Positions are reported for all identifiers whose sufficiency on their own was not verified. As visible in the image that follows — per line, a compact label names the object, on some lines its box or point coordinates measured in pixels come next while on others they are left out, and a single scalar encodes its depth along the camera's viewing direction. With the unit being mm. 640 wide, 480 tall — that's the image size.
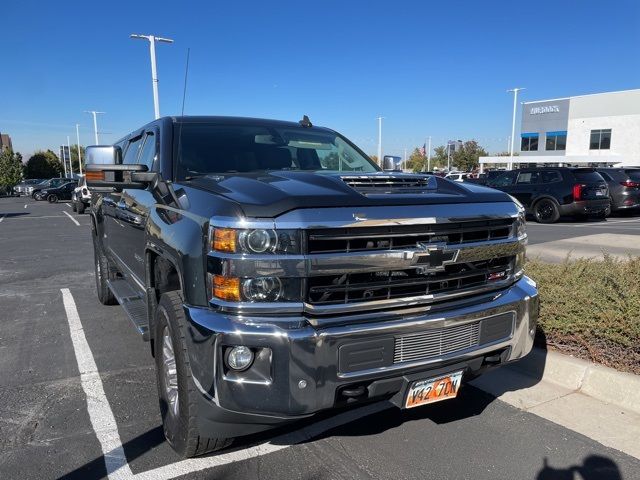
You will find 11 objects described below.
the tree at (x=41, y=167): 79500
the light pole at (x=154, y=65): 17375
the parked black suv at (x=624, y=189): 17031
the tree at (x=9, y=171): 53625
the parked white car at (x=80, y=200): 21759
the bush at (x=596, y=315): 3861
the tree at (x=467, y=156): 82312
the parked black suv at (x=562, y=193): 15023
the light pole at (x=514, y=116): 49688
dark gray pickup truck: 2316
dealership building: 48750
